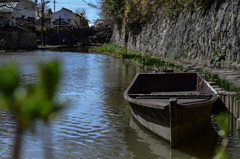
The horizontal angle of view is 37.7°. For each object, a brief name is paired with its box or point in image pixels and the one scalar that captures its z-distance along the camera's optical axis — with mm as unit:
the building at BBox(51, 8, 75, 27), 98062
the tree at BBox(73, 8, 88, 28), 86944
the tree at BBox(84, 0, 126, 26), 36219
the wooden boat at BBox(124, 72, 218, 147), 5781
